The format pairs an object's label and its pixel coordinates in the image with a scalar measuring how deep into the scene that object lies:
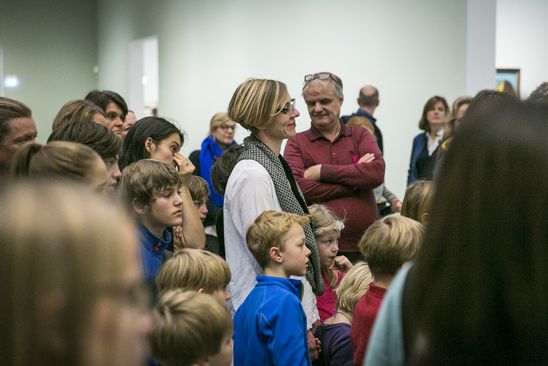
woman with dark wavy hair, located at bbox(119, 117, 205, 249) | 3.96
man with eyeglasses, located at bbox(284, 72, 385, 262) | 4.65
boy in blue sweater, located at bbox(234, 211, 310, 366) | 3.15
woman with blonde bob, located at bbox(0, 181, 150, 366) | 1.01
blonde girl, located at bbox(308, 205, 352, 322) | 4.07
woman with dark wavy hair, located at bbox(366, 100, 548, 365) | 1.29
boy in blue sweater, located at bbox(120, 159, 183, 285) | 3.29
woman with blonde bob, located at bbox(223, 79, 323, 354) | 3.58
